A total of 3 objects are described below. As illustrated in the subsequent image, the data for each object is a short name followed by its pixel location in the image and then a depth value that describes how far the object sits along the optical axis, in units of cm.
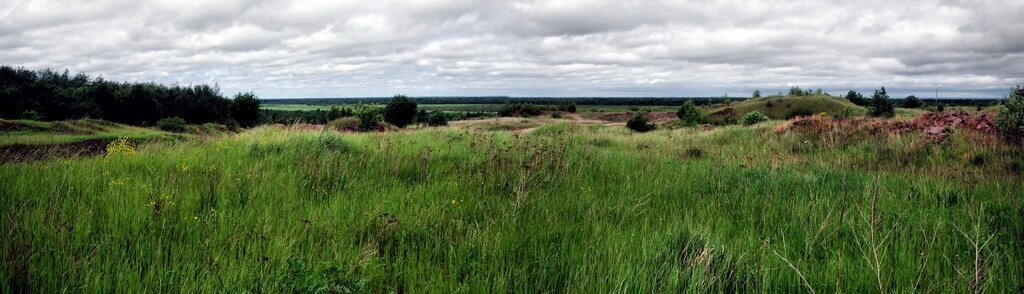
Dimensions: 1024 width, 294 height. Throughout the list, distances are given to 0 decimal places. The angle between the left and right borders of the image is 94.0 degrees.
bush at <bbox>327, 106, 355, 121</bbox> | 7879
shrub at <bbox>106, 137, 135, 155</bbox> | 764
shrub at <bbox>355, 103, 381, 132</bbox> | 4030
